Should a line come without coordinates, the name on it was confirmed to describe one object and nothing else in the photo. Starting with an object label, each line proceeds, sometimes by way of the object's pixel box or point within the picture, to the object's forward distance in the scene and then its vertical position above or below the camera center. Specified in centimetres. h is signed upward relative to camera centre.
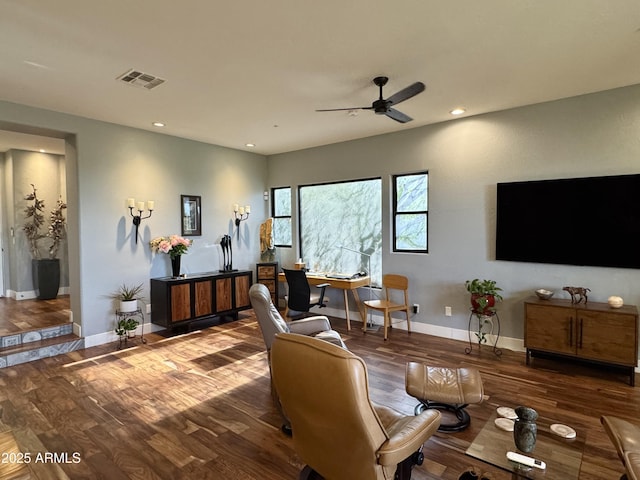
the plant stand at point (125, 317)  454 -119
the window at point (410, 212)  496 +28
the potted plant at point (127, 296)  454 -85
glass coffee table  160 -113
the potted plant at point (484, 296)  407 -79
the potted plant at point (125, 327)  446 -121
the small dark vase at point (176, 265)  512 -47
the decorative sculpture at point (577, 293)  362 -67
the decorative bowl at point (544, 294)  377 -71
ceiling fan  294 +118
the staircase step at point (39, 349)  385 -133
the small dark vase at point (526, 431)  171 -101
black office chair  492 -89
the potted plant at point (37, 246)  636 -18
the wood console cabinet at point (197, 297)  483 -96
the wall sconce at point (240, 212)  621 +38
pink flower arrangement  500 -16
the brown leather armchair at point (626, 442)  145 -103
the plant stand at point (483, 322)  416 -118
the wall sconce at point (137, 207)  477 +38
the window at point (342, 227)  550 +9
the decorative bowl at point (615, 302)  341 -73
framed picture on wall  547 +30
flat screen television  351 +9
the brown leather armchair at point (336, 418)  139 -81
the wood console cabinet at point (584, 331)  325 -102
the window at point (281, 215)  668 +35
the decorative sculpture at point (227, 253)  591 -35
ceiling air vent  311 +145
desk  514 -79
